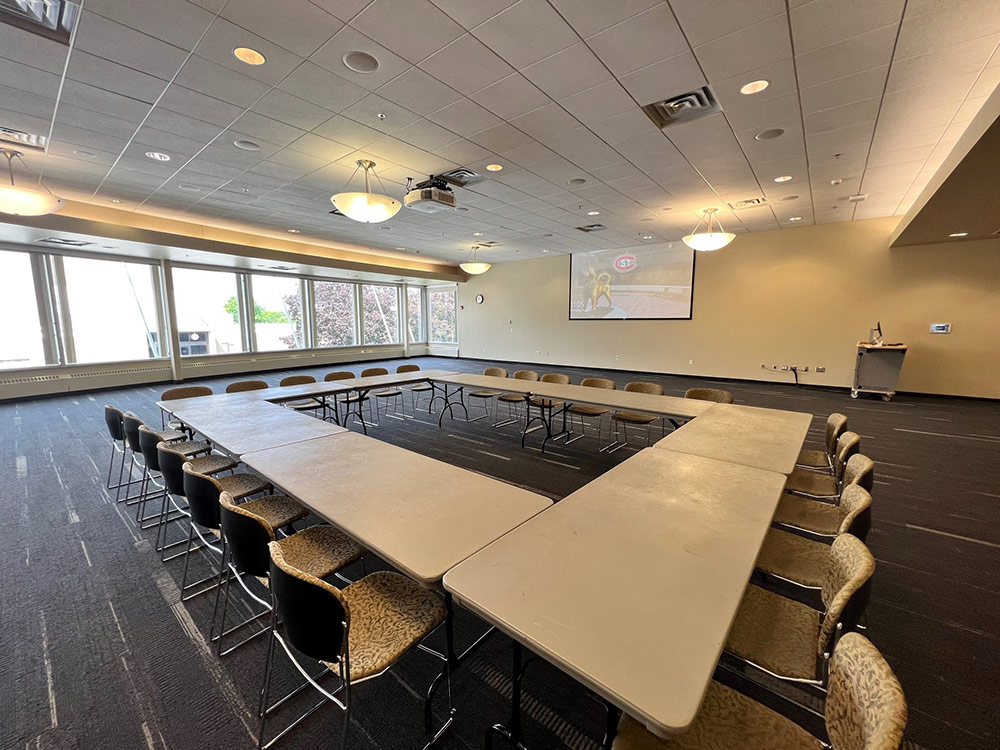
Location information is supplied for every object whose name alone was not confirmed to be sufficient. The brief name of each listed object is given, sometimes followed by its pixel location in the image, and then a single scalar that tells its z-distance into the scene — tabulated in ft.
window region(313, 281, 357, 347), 39.04
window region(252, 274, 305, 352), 34.96
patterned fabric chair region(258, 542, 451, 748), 3.92
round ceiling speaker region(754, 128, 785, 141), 12.44
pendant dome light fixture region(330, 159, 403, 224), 12.62
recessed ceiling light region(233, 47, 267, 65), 8.78
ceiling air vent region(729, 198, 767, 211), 19.86
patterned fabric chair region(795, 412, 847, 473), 9.38
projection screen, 31.12
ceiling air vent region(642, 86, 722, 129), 10.78
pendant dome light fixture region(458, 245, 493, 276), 25.81
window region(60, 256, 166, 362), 25.72
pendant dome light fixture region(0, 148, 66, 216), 12.21
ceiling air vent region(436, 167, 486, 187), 15.97
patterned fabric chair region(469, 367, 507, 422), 18.31
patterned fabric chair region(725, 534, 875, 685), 3.86
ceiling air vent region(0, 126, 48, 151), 12.41
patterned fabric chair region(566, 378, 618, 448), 15.05
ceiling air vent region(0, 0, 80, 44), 7.62
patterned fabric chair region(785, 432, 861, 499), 7.89
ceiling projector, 15.87
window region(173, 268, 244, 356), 30.37
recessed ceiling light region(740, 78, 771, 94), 9.93
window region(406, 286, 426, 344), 47.88
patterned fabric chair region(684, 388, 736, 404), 13.64
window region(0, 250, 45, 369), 23.11
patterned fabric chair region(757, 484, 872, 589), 5.07
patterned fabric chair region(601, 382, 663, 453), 14.79
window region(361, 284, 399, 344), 43.14
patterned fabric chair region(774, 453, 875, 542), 6.35
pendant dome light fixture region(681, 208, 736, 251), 18.20
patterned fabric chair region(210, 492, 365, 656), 5.30
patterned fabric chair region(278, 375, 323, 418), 16.68
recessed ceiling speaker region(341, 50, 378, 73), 8.95
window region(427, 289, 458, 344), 47.62
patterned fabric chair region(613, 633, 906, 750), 2.81
